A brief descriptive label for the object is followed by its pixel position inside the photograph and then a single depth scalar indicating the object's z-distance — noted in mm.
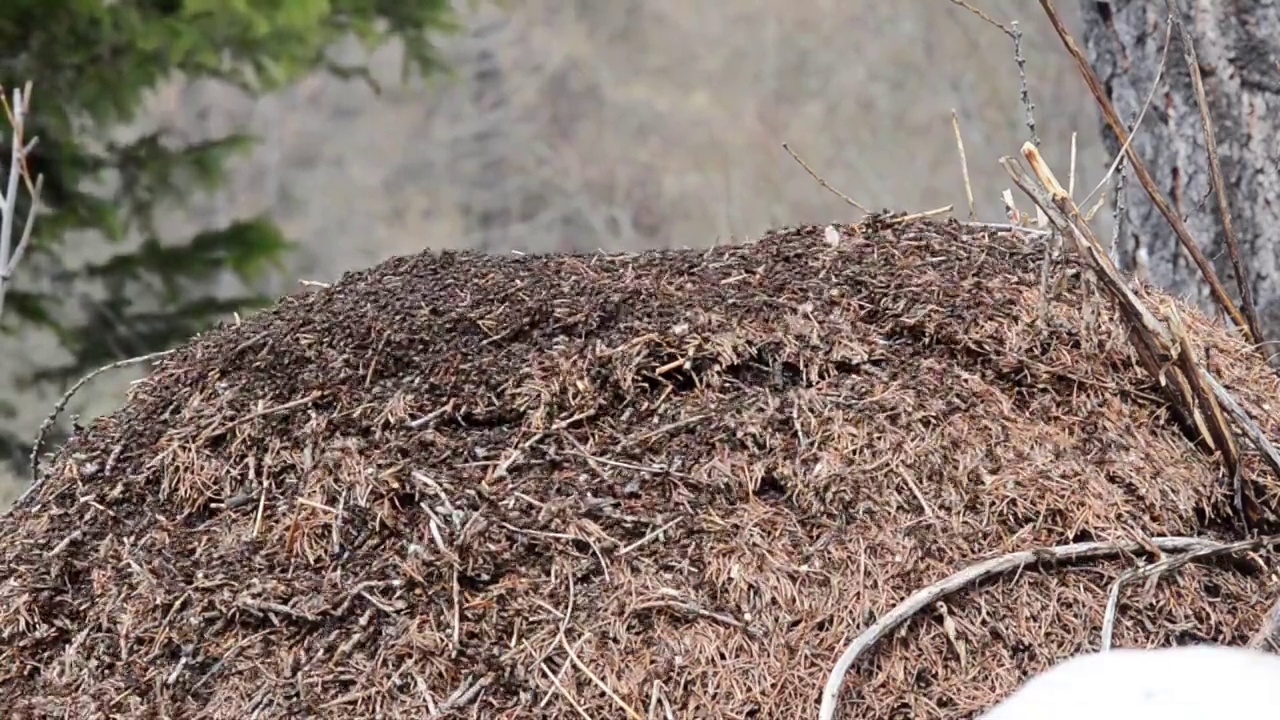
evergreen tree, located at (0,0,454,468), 10586
